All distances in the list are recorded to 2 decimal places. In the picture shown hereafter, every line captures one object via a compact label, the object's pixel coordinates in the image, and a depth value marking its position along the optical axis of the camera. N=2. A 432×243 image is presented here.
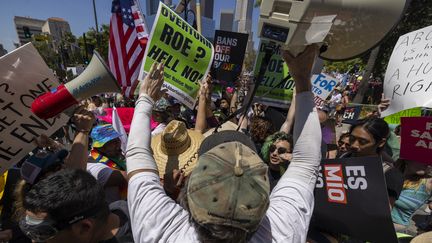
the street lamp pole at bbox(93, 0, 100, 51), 19.88
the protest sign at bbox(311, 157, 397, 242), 1.45
